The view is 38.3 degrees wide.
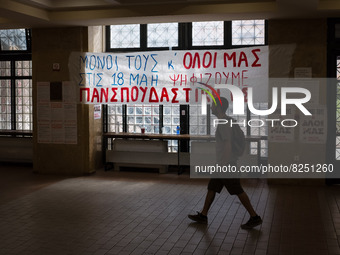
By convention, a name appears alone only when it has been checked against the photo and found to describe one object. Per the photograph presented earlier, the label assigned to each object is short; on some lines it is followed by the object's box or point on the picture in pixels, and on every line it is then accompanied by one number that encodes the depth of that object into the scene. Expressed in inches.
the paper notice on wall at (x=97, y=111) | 397.5
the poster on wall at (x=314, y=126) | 339.6
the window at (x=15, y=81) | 430.9
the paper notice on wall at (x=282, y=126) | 344.5
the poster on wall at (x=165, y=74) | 351.3
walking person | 237.9
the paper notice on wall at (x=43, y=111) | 393.4
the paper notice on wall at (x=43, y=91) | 392.5
